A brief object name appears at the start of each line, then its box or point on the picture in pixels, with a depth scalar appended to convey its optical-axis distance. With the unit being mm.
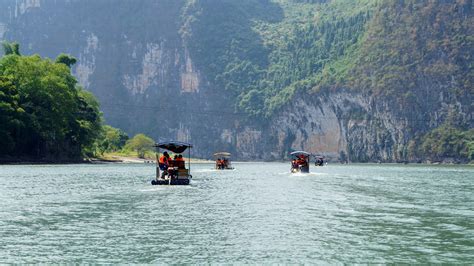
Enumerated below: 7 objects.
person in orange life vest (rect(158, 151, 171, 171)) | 72875
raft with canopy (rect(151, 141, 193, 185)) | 70938
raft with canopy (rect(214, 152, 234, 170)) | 142125
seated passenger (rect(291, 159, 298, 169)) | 117638
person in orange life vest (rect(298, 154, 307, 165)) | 116750
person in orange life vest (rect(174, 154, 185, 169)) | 72125
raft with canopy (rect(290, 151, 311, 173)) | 116375
